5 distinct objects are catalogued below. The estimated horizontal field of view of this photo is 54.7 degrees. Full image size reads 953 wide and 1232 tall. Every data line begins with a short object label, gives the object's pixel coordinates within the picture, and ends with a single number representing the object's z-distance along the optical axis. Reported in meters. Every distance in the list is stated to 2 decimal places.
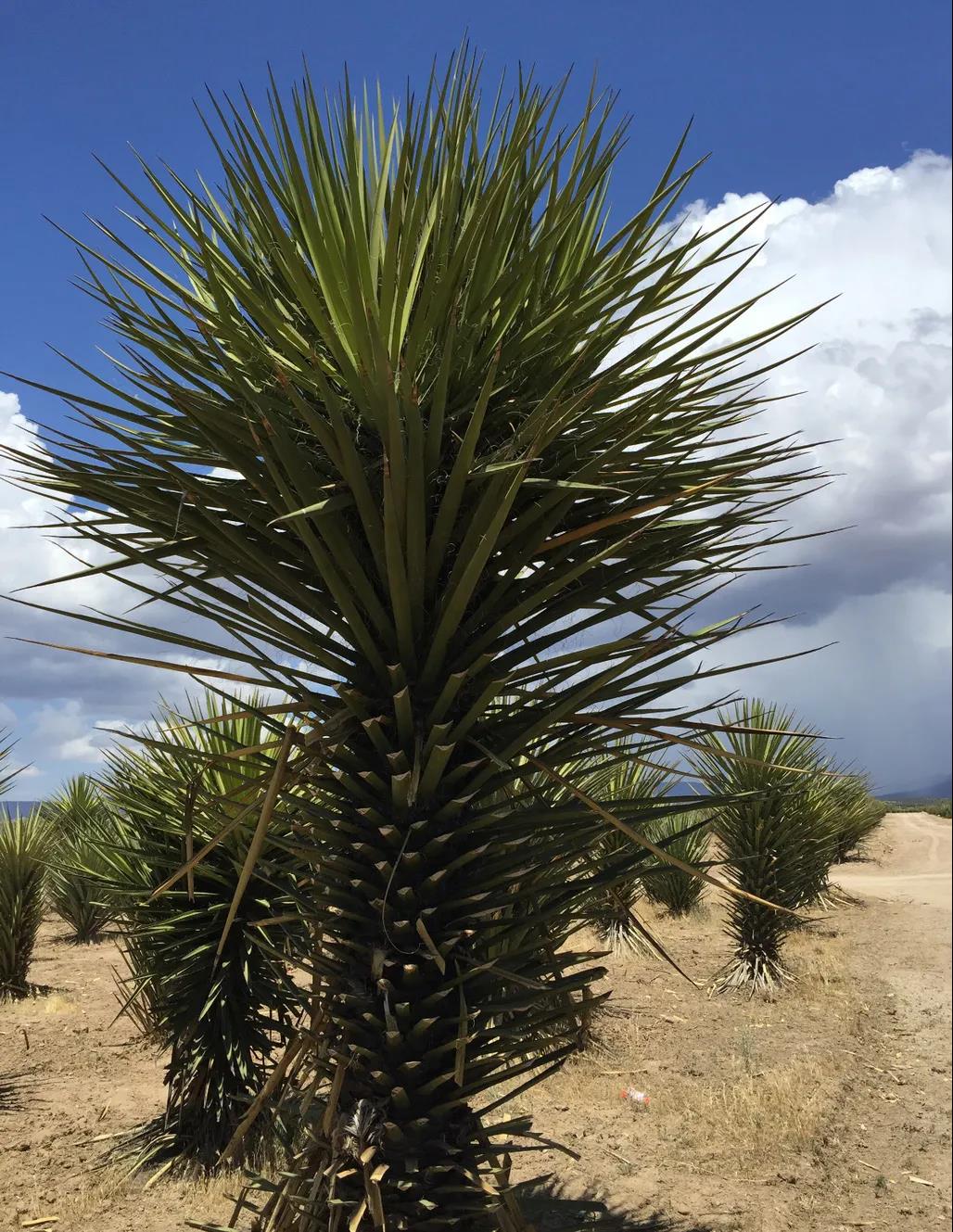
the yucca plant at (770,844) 8.70
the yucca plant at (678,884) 8.93
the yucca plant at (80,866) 5.09
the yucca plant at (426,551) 2.42
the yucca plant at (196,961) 4.86
